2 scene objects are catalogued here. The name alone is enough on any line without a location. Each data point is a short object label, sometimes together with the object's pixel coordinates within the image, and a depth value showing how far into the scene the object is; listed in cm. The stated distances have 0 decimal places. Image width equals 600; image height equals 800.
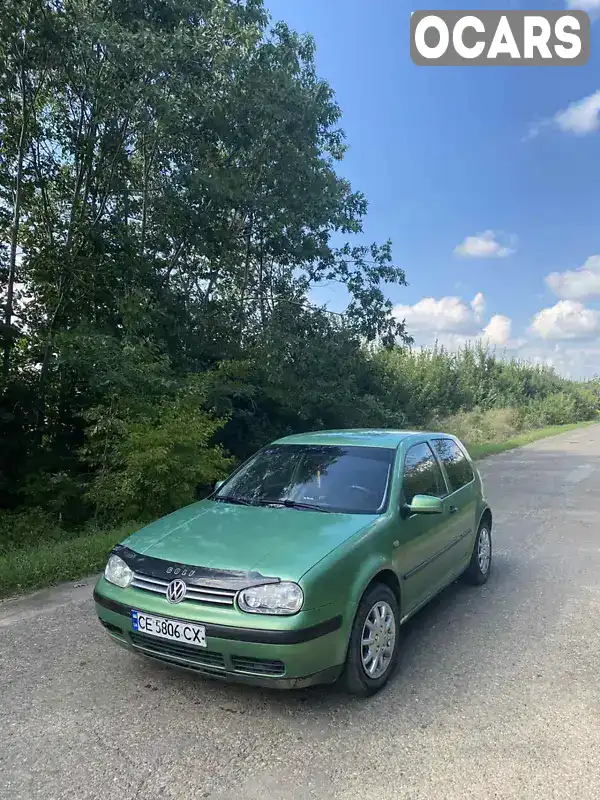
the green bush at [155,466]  796
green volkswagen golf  320
